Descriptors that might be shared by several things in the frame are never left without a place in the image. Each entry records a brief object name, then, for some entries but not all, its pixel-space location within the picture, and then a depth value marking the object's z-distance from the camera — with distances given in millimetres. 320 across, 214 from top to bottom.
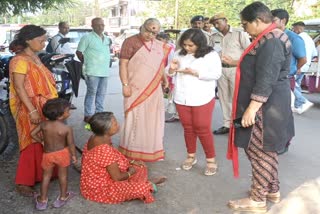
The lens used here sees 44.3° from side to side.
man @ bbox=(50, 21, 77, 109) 8008
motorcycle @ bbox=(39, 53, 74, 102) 5133
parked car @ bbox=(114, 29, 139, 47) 25727
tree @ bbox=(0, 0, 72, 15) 5883
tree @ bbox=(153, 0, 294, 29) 23344
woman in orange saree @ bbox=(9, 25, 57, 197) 3277
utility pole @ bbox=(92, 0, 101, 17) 46688
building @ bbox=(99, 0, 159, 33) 42931
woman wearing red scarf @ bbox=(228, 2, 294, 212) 2887
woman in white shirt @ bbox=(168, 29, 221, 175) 3834
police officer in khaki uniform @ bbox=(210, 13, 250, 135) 5188
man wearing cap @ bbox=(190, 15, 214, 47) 6125
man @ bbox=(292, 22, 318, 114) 7320
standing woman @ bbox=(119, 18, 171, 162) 4109
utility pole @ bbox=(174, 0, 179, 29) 23480
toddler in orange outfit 3217
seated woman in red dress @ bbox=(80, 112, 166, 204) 3287
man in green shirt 5930
